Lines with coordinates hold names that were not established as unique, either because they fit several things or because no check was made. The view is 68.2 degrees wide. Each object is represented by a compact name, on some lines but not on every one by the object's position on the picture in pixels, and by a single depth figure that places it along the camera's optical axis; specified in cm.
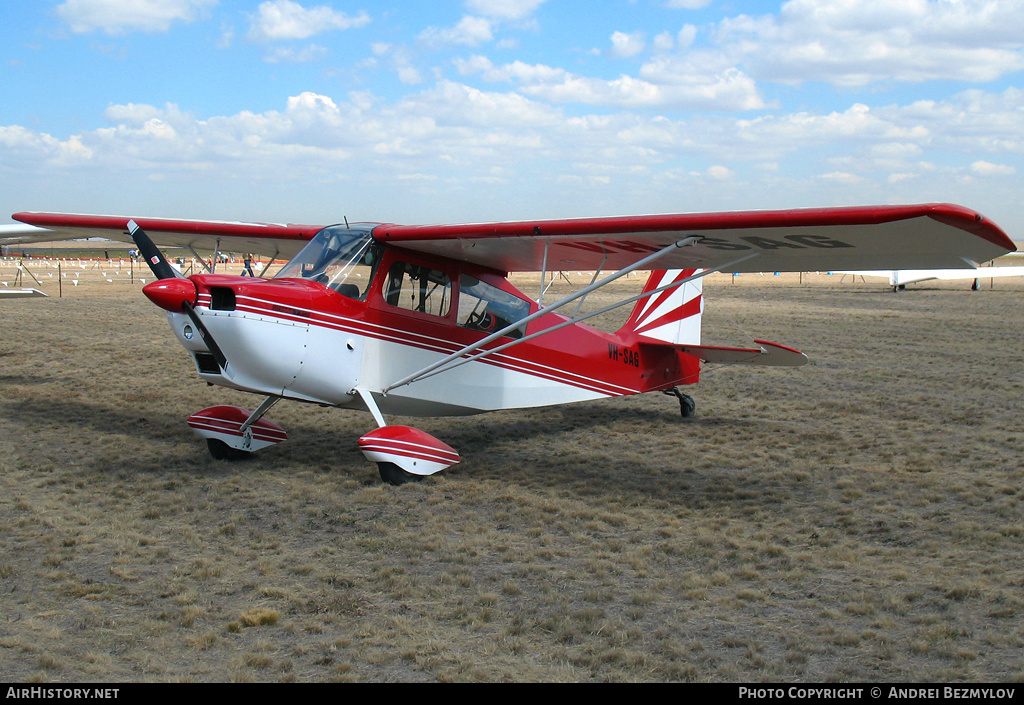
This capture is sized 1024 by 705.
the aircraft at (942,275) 3953
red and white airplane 563
